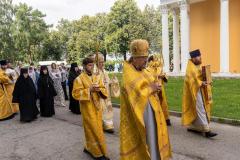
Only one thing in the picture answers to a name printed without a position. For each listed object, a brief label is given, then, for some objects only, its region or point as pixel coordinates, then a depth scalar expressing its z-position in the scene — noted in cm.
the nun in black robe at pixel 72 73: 801
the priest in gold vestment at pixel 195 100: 474
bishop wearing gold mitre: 262
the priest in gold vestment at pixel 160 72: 548
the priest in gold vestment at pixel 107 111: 532
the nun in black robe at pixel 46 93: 730
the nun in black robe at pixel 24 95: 677
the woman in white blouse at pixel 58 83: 877
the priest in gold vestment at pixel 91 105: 386
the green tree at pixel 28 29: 3598
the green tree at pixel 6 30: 3126
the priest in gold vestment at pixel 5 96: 702
